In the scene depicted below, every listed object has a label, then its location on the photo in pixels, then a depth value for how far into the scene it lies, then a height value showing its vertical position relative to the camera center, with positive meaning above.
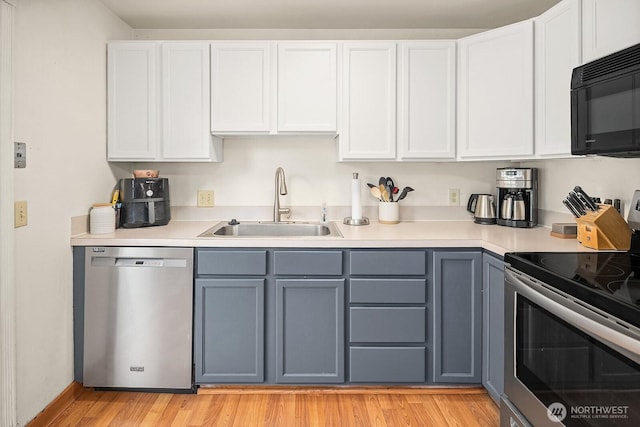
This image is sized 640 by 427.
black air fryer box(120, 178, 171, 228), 2.66 +0.07
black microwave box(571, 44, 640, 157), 1.51 +0.41
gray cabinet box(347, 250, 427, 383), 2.34 -0.55
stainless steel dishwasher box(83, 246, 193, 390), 2.32 -0.54
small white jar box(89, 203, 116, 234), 2.47 -0.03
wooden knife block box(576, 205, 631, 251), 1.96 -0.07
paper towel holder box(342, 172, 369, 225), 2.90 +0.07
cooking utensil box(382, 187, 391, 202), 2.96 +0.12
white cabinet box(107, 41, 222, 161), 2.71 +0.70
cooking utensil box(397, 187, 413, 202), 2.94 +0.15
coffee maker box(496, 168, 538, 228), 2.66 +0.11
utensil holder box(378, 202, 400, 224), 2.93 +0.01
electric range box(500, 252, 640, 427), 1.12 -0.38
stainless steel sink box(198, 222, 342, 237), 2.91 -0.10
